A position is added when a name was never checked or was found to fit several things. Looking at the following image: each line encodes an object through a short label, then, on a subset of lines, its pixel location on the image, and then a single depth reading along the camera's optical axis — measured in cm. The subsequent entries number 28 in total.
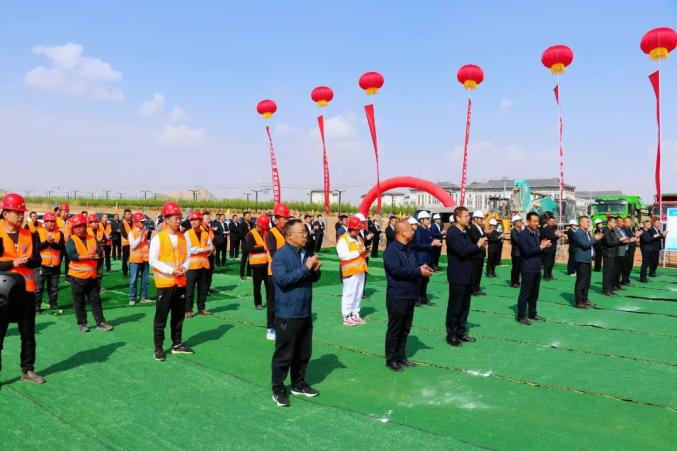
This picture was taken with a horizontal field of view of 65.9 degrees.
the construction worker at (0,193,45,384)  504
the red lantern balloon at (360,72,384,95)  2261
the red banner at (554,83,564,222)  1931
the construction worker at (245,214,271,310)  925
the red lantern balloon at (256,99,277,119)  2727
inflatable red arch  3081
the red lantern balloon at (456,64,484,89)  2209
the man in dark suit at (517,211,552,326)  827
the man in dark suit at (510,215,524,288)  1308
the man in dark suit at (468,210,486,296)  870
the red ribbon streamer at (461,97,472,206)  2447
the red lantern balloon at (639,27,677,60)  1568
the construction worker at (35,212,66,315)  880
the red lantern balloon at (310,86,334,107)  2569
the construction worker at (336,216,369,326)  852
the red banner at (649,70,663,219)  1708
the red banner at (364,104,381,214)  2397
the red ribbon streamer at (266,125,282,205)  3011
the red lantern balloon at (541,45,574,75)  1805
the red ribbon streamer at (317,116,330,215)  2744
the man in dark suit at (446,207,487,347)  704
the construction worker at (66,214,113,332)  752
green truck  2666
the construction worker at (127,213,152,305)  991
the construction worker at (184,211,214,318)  882
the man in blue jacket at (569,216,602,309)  998
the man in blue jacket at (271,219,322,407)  482
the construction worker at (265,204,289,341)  748
